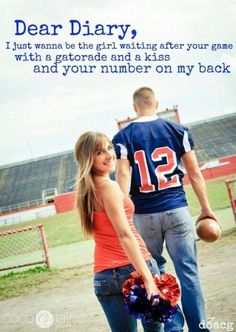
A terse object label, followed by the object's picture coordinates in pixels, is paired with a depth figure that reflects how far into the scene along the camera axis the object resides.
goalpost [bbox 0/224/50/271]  6.59
